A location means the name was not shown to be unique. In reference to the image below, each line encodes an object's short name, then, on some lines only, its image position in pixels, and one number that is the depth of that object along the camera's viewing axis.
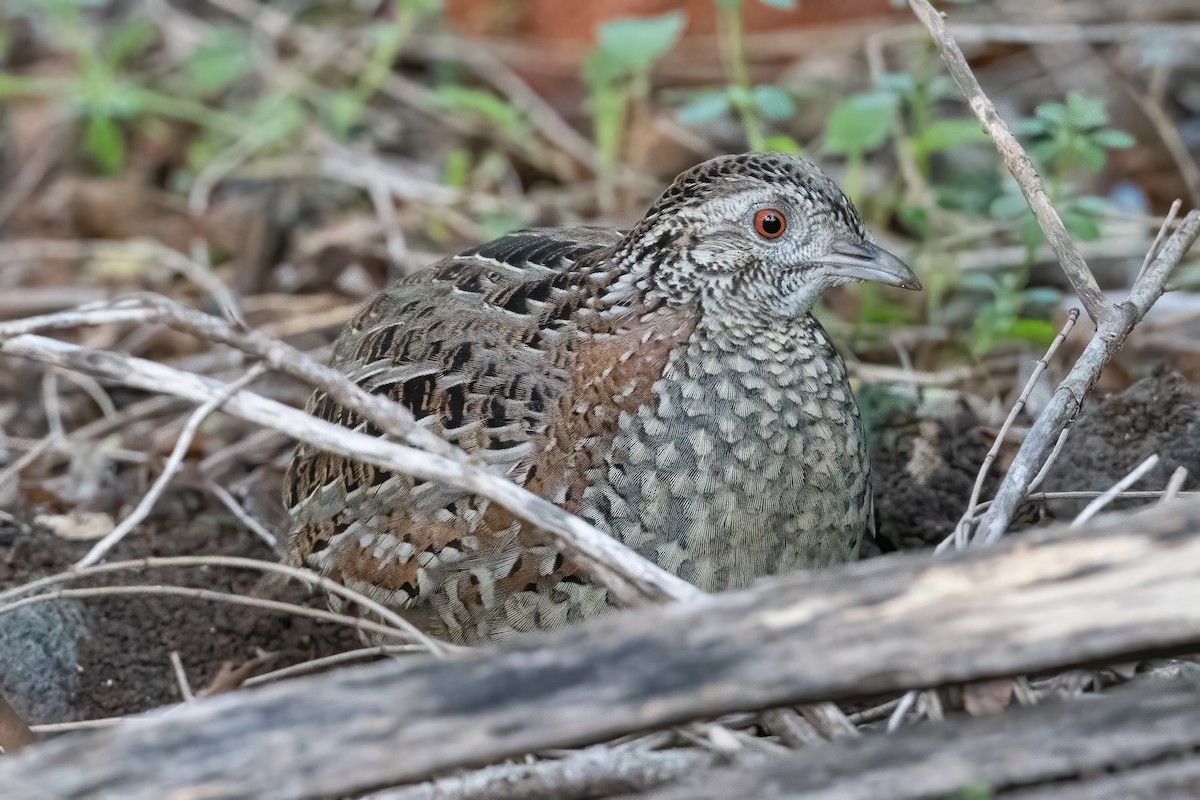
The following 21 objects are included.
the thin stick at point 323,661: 5.27
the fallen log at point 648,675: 3.74
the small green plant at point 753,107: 7.37
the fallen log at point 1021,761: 3.77
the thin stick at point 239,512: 7.74
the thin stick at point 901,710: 4.50
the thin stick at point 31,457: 7.21
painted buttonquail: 5.84
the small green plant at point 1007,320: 7.77
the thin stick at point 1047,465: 5.39
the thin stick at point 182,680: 5.53
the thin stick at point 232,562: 5.24
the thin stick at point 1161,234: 5.80
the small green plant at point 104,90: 10.90
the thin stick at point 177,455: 4.81
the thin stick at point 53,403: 8.49
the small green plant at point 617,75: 9.25
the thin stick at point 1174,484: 4.75
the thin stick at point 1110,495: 4.79
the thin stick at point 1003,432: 4.97
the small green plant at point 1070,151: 7.02
